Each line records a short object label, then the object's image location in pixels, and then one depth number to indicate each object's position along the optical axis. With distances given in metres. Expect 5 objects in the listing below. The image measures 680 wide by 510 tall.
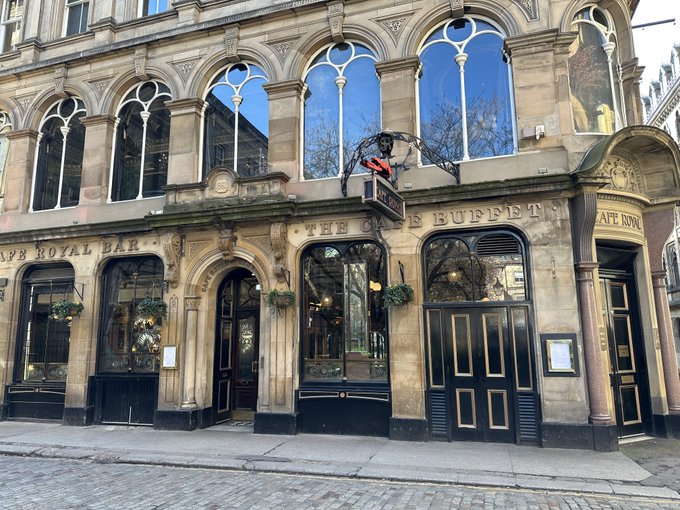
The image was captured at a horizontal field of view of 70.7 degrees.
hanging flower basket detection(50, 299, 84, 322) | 12.60
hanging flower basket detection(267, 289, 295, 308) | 11.03
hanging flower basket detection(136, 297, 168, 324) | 11.83
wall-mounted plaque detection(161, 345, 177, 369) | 11.77
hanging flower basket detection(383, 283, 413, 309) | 10.25
